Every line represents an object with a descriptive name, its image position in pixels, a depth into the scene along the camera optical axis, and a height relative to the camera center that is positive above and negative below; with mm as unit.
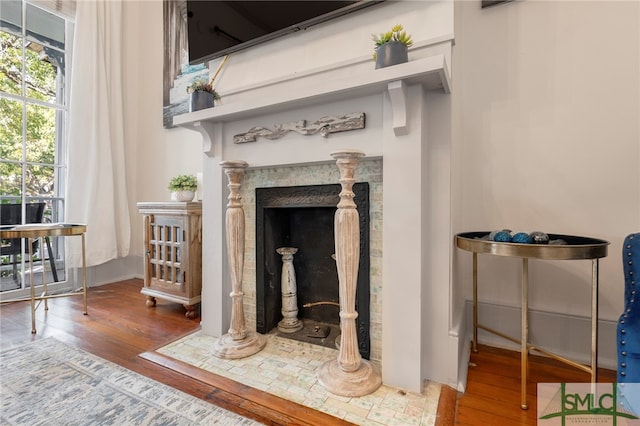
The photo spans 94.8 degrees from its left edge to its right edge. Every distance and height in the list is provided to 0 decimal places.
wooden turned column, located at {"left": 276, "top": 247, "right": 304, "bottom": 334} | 1842 -526
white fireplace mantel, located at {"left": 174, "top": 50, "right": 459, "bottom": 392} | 1275 +113
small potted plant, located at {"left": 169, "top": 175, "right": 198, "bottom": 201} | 2332 +183
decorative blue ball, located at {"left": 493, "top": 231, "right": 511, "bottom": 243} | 1256 -115
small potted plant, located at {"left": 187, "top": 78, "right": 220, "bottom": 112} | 1778 +698
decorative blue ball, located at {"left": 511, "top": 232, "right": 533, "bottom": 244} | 1212 -118
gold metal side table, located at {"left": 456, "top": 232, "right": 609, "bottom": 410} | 1097 -169
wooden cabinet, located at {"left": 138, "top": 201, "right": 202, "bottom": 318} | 2154 -315
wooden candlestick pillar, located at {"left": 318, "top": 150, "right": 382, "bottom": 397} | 1259 -356
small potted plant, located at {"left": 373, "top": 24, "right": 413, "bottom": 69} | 1242 +686
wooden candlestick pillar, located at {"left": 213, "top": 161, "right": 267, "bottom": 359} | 1564 -323
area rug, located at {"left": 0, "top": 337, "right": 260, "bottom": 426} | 1127 -791
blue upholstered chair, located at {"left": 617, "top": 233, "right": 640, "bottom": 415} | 925 -394
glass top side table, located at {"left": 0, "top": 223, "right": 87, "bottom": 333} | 1819 -134
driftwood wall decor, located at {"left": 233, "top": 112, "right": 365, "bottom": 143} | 1418 +434
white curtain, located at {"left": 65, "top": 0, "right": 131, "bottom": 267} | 2736 +704
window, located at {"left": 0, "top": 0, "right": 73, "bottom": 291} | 2547 +851
